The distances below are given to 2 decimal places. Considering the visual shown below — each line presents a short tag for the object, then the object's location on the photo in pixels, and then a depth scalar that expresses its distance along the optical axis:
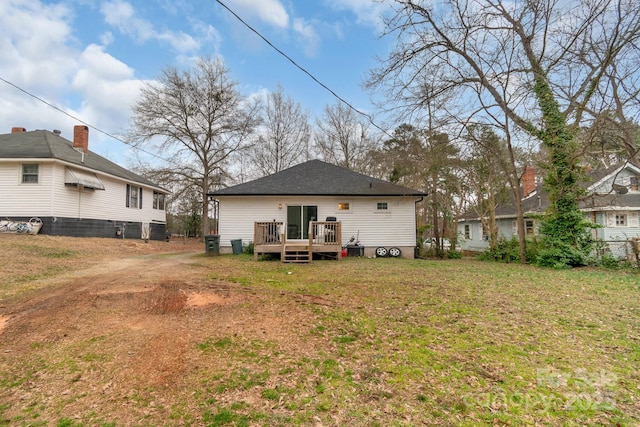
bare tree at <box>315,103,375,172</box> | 23.72
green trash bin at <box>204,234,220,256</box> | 12.45
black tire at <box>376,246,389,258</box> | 12.98
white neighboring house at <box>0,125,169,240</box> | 12.98
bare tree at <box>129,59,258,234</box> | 19.38
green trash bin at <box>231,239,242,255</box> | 12.81
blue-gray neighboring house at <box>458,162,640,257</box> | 14.91
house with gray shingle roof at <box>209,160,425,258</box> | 13.20
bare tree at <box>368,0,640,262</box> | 9.72
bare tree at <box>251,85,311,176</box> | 24.62
